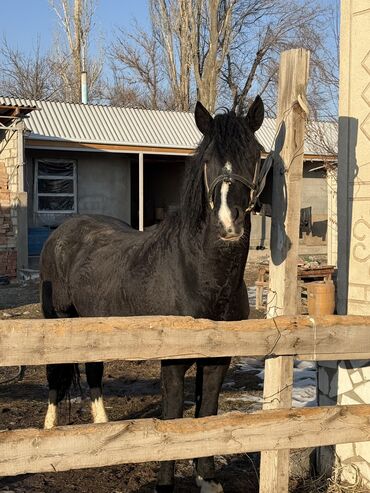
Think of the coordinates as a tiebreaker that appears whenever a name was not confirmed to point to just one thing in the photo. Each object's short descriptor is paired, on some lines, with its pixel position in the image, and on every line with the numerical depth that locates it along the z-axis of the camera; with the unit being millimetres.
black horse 2980
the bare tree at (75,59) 33750
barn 14945
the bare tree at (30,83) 39125
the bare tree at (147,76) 40188
